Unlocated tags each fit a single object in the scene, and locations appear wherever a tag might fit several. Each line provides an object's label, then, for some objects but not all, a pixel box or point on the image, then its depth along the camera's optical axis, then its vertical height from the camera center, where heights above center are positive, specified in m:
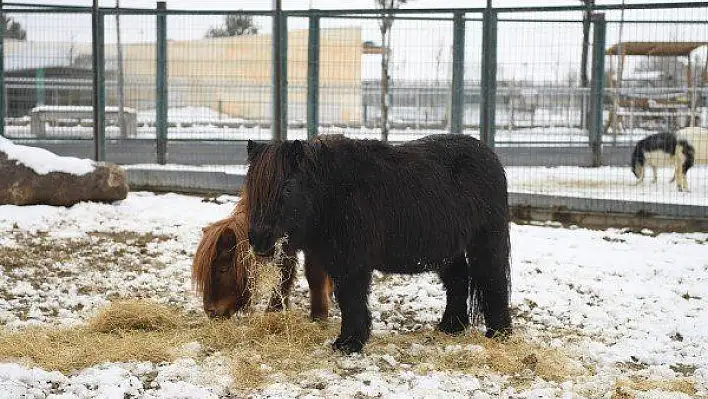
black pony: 4.53 -0.52
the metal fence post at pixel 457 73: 9.72 +0.65
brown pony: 5.21 -0.94
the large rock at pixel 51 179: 8.68 -0.61
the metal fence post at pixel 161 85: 11.34 +0.55
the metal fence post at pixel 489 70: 9.44 +0.67
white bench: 11.54 +0.11
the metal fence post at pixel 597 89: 11.30 +0.55
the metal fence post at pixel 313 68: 10.15 +0.72
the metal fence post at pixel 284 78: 10.16 +0.60
